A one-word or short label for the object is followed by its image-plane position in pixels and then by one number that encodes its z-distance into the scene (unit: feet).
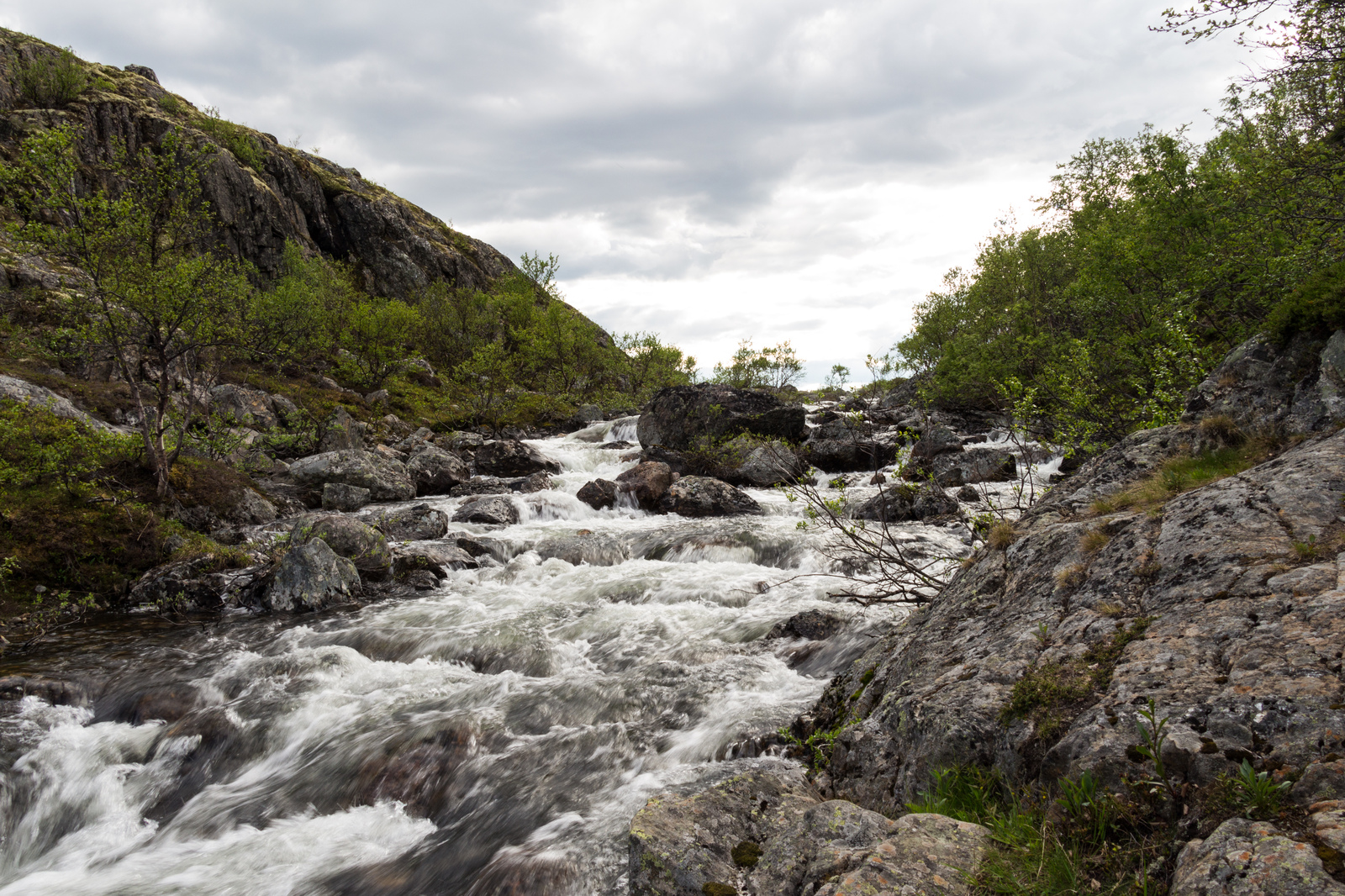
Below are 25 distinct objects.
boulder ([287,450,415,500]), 79.92
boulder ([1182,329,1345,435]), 20.84
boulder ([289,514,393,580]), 52.49
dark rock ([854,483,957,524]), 70.38
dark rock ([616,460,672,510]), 84.94
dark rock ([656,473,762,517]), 80.59
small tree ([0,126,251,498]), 48.78
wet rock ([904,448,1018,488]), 86.53
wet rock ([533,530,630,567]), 61.16
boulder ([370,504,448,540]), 65.31
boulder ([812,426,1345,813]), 11.27
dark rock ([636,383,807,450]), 113.50
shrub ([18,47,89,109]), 195.93
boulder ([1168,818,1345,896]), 8.04
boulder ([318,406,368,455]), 100.63
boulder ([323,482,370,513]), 77.20
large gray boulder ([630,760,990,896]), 11.41
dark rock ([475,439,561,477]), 106.52
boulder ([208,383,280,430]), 97.66
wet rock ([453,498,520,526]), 75.36
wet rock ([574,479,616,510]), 85.15
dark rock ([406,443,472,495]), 91.56
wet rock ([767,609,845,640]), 35.68
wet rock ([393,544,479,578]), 54.24
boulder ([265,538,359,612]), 47.11
